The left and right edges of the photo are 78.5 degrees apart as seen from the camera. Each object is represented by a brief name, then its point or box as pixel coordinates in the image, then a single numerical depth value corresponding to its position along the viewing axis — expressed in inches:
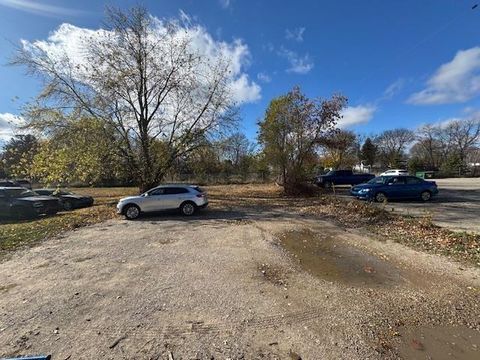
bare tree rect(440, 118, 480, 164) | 2679.6
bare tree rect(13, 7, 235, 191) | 741.3
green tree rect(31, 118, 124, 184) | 688.4
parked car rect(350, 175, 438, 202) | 662.5
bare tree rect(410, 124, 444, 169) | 2834.6
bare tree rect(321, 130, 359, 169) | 868.0
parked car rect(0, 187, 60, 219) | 601.6
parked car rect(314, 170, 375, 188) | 1035.9
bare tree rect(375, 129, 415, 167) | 3097.9
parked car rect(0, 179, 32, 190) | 1018.1
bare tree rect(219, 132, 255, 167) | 882.6
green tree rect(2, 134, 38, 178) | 706.8
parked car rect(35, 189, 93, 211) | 759.1
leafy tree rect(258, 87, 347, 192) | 844.0
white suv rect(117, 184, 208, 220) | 541.3
